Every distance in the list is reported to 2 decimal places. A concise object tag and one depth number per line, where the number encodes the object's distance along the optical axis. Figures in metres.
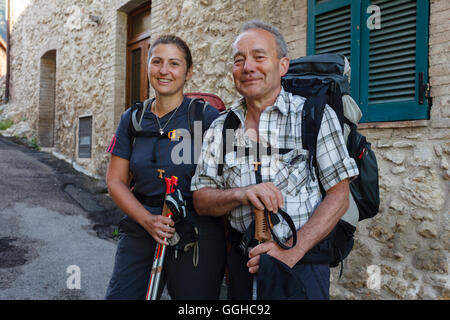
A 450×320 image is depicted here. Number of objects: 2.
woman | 1.78
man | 1.47
